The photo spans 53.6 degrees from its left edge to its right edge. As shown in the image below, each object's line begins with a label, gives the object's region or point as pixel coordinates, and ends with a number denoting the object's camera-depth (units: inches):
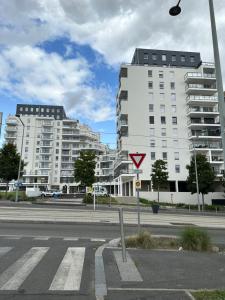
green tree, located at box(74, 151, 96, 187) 1290.1
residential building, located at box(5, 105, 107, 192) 3126.2
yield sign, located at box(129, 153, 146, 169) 321.3
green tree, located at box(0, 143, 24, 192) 1225.6
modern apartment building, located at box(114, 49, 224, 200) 1845.0
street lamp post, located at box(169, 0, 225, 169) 186.7
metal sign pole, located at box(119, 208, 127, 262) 214.9
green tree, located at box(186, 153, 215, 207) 1347.5
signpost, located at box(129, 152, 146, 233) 319.0
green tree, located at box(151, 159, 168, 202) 1463.3
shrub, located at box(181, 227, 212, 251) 268.8
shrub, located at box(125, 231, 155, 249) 276.4
